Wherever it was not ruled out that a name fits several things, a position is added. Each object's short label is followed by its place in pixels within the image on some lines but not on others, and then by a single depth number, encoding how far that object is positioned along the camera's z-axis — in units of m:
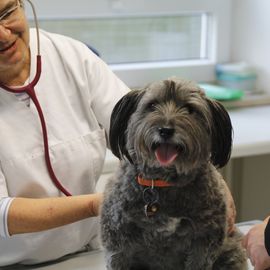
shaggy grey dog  1.73
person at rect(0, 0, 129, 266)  2.00
